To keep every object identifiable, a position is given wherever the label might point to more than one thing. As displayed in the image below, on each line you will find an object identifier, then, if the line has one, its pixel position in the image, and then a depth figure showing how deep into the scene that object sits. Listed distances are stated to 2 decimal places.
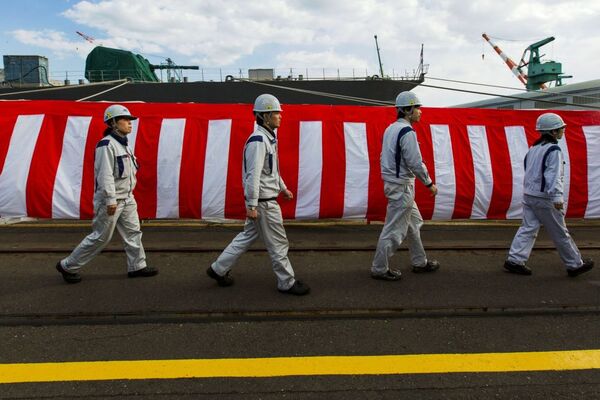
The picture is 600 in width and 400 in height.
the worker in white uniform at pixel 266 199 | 3.80
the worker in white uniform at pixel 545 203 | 4.38
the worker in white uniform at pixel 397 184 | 4.31
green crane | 42.97
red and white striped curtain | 6.55
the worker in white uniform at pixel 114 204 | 4.14
